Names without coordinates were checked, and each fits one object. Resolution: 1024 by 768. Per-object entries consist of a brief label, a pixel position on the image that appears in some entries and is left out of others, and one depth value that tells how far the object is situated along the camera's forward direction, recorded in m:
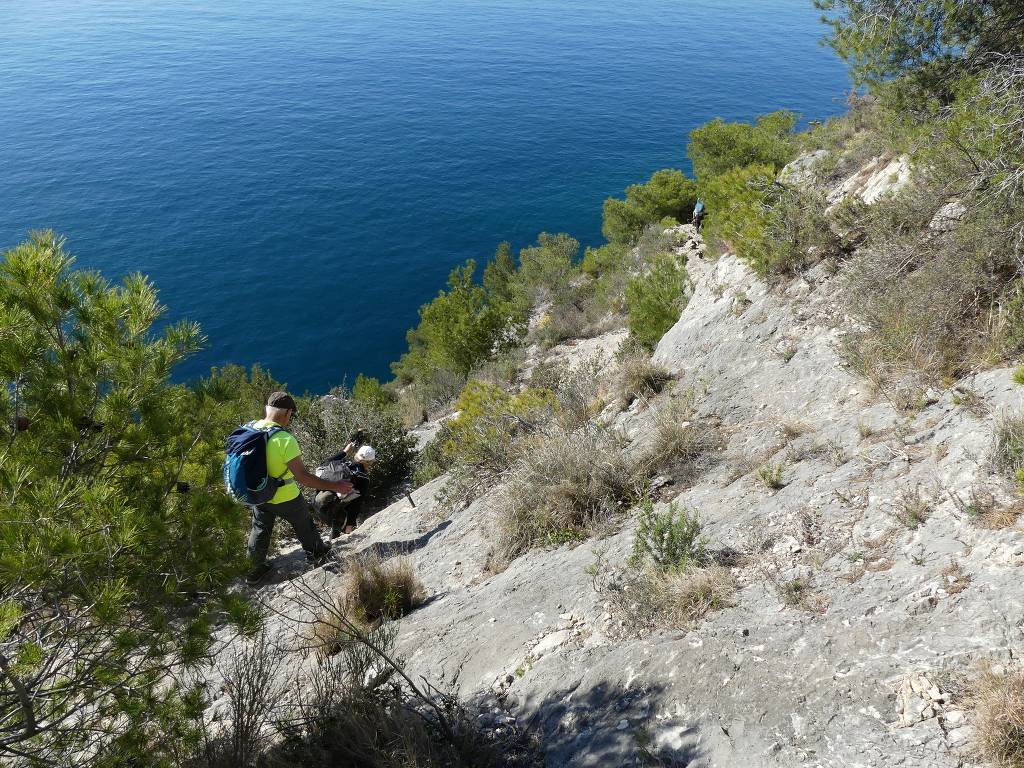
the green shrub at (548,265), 35.78
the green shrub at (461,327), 23.47
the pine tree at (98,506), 2.57
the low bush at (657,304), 11.24
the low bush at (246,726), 3.11
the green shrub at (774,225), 7.74
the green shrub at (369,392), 19.59
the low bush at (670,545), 3.94
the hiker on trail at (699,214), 18.38
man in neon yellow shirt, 5.61
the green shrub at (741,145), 20.98
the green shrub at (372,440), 9.84
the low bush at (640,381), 7.88
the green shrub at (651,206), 27.78
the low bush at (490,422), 7.35
